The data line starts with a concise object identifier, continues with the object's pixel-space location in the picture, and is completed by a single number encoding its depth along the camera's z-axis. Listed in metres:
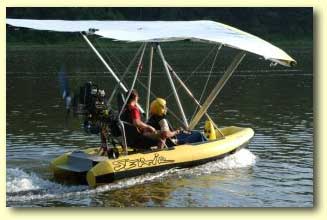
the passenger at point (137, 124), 13.00
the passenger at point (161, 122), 13.34
